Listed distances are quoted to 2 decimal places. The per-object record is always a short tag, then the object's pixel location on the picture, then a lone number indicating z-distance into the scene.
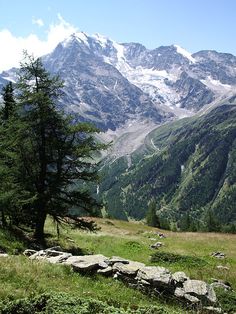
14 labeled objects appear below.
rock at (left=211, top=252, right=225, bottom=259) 42.62
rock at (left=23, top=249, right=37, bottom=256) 24.17
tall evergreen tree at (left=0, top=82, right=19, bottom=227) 31.03
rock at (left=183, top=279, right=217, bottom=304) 18.19
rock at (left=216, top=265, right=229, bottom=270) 34.30
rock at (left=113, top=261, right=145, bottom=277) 19.20
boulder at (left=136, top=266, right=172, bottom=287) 18.42
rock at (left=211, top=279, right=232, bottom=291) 22.92
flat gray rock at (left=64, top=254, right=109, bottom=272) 19.09
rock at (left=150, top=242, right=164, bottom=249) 46.18
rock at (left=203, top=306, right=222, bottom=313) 17.20
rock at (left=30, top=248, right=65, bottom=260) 22.35
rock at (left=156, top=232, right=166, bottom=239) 58.62
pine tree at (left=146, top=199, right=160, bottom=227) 123.82
